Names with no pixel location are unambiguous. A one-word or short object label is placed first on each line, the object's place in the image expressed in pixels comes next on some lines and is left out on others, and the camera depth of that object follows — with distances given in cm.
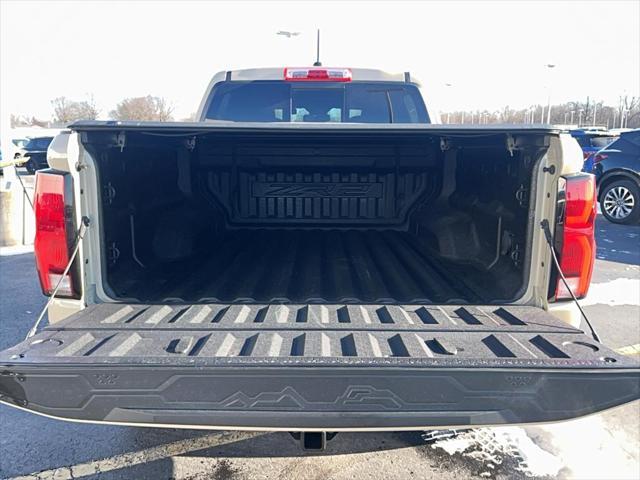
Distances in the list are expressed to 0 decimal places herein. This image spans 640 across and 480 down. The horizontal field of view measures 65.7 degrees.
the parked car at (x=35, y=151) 2308
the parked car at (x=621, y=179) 1007
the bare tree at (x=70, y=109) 5369
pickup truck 177
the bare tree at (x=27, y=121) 6130
